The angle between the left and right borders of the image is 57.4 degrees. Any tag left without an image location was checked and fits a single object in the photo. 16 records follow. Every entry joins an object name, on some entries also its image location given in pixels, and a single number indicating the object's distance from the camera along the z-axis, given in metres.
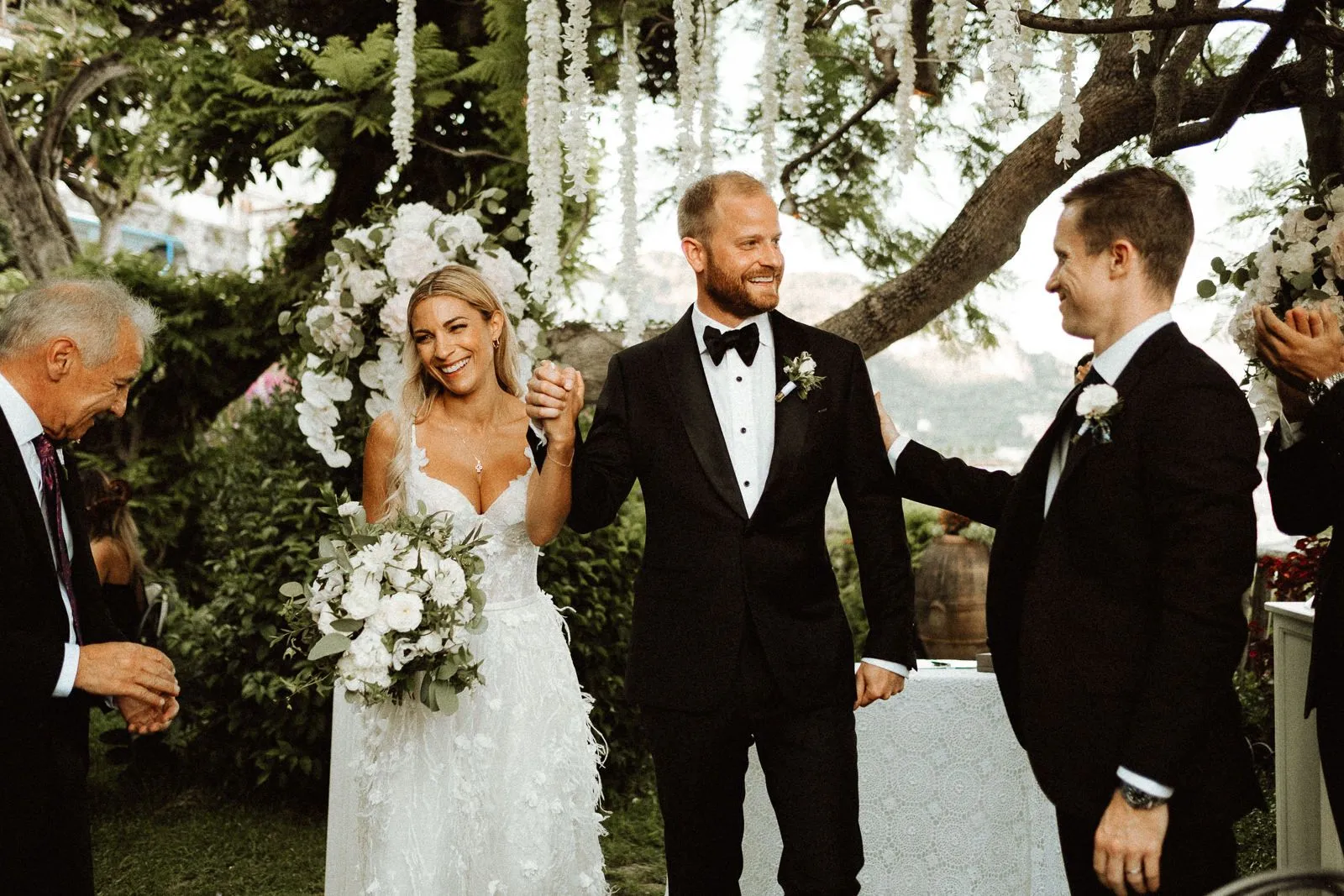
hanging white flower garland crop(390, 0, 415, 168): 3.75
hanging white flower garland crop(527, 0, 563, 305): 3.45
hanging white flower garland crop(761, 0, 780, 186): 3.02
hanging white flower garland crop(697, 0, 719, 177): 3.31
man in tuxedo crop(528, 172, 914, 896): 2.54
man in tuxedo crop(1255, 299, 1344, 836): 2.10
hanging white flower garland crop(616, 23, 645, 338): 3.48
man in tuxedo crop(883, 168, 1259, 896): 1.83
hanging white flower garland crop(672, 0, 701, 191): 3.12
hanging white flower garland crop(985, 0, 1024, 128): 2.02
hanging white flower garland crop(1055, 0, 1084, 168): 2.18
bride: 2.88
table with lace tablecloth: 3.58
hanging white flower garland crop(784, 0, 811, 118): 3.01
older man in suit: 2.11
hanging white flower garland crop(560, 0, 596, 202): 3.34
